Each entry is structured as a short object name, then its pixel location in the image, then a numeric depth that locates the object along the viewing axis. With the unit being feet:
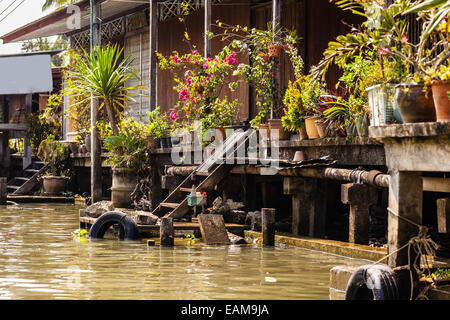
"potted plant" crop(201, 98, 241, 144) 46.14
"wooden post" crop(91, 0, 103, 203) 58.34
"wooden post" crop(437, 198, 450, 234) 27.09
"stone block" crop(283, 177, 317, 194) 36.94
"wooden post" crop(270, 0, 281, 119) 42.68
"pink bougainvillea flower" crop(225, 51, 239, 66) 46.96
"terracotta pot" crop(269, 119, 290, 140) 39.91
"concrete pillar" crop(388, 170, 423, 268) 21.34
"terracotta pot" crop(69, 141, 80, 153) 74.02
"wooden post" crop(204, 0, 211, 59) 48.83
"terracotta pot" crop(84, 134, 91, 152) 71.51
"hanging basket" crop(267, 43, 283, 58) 42.50
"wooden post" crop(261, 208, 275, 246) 35.68
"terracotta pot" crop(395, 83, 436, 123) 20.85
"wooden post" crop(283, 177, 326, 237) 36.99
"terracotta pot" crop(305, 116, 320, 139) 35.89
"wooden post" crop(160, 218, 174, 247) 36.32
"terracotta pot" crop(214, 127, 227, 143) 45.96
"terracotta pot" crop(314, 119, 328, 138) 35.14
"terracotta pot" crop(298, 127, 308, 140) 37.50
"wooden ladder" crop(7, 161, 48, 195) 73.61
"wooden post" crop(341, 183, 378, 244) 31.53
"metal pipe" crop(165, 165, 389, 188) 30.40
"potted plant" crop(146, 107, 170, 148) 51.42
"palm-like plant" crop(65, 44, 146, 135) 55.62
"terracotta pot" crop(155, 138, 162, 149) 51.68
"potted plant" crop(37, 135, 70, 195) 74.38
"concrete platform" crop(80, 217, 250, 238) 39.24
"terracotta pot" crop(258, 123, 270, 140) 40.88
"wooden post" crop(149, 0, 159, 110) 54.90
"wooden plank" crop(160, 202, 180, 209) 42.47
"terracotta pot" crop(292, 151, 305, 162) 37.09
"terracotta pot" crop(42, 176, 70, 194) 71.92
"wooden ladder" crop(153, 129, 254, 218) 41.34
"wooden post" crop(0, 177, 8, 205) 65.62
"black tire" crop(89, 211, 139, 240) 40.06
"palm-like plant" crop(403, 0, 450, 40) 18.11
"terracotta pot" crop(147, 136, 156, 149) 52.16
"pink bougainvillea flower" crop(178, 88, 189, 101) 48.21
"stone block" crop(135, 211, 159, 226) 42.09
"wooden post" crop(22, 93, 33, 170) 82.12
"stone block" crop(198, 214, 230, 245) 37.37
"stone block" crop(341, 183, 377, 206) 31.48
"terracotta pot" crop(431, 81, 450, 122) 19.72
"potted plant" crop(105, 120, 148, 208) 51.31
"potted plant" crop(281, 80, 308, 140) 37.40
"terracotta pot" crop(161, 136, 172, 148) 50.86
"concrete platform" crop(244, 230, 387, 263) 29.78
